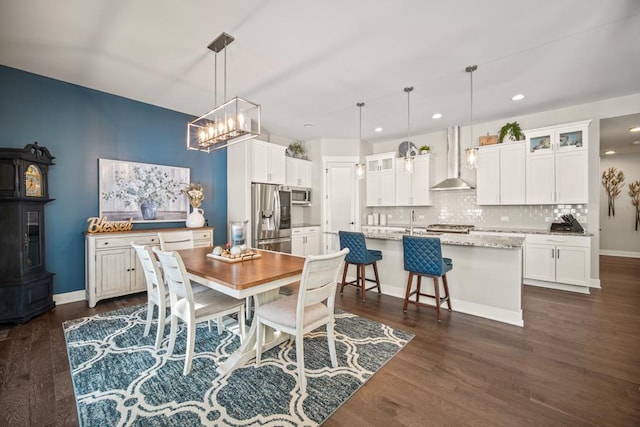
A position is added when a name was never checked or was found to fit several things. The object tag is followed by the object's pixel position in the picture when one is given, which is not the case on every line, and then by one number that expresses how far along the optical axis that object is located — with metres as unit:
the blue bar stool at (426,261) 2.94
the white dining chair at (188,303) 2.03
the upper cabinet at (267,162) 4.96
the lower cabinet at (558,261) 3.99
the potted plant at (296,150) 6.14
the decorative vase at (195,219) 4.38
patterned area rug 1.65
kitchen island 2.91
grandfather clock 2.88
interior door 6.19
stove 5.01
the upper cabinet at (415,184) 5.66
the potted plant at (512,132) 4.70
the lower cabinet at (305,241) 5.57
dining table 1.89
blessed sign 3.57
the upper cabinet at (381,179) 6.08
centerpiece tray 2.55
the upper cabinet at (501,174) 4.62
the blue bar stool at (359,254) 3.59
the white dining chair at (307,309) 1.88
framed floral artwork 3.84
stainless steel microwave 5.89
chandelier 2.51
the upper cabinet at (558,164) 4.14
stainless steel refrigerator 4.88
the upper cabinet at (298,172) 5.79
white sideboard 3.42
